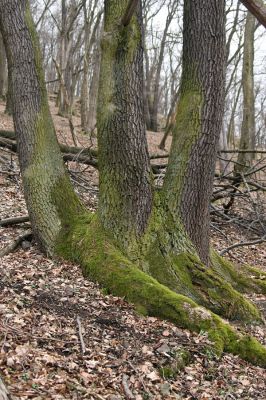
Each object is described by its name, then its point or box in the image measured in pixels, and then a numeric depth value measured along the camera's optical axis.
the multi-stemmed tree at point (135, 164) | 5.39
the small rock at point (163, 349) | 4.09
